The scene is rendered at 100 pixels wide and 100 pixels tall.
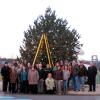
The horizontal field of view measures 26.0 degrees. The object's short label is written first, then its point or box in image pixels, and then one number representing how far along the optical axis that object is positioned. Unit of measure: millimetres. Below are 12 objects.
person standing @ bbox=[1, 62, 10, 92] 12578
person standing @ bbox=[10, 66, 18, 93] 12513
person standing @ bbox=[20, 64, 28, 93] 12399
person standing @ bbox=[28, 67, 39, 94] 12184
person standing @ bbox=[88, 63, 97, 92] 13064
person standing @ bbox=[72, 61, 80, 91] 12927
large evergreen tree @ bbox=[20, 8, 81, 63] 15039
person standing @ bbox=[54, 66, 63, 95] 12357
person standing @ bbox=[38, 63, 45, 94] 12357
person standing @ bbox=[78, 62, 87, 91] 13098
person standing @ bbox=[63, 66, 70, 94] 12451
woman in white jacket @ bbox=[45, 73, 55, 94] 12059
